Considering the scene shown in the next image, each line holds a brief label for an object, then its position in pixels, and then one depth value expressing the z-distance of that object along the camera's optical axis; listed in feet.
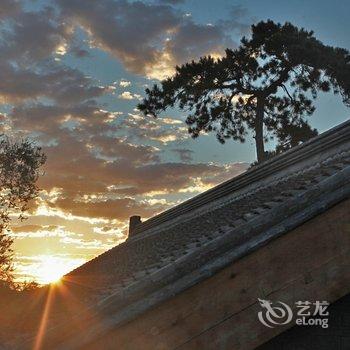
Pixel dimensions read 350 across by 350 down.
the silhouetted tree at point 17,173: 78.89
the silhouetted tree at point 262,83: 87.82
